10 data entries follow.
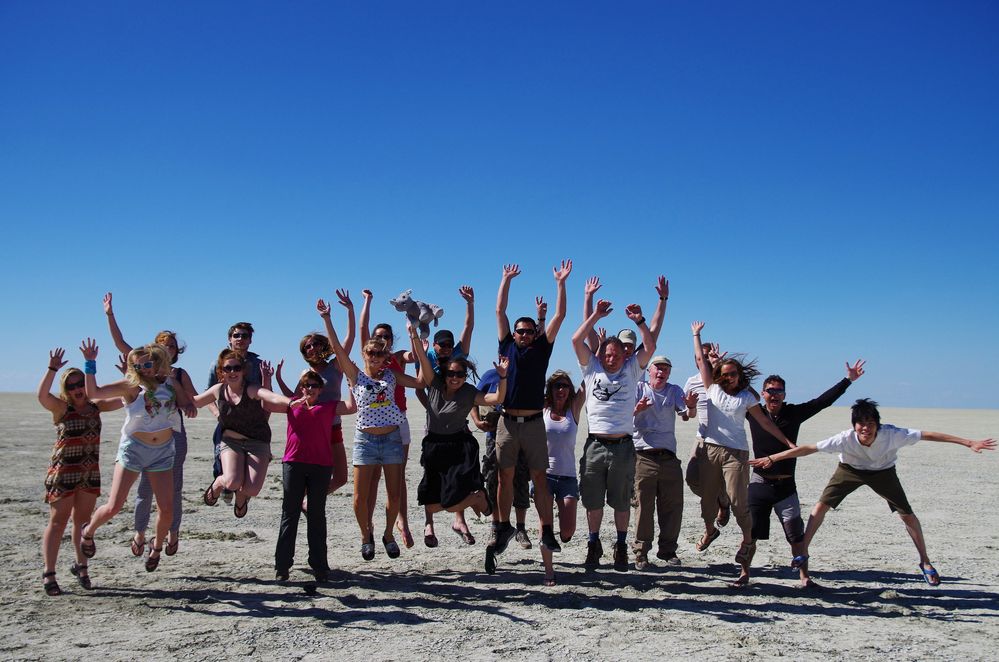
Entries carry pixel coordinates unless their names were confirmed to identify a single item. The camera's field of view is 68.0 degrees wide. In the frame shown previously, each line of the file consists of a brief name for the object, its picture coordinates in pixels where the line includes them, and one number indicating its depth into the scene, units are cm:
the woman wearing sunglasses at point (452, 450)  714
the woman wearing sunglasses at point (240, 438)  723
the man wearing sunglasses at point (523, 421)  714
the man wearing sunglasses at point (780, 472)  725
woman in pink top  657
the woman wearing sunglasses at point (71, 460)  640
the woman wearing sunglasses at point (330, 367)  750
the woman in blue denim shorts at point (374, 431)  696
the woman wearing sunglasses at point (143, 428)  661
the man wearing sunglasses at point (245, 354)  752
